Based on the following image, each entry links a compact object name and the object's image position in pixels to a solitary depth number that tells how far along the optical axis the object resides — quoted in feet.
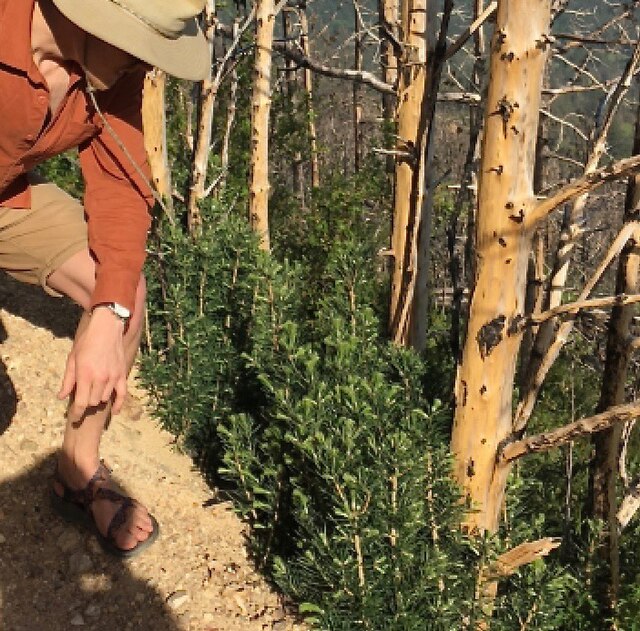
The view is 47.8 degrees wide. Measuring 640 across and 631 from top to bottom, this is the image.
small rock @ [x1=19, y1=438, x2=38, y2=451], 9.52
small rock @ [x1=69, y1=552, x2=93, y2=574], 8.50
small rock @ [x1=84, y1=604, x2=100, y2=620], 8.16
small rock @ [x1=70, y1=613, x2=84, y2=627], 8.06
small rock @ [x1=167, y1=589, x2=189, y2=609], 8.46
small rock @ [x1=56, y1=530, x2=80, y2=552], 8.68
